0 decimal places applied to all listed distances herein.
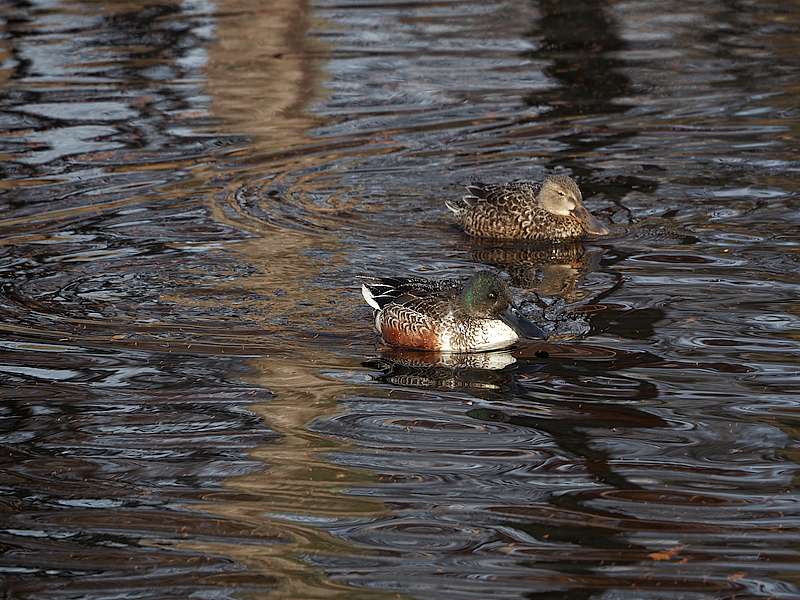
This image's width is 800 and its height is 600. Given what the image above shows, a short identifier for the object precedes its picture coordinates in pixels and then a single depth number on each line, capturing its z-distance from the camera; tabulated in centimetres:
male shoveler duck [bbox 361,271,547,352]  1794
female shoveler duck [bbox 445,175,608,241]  2292
